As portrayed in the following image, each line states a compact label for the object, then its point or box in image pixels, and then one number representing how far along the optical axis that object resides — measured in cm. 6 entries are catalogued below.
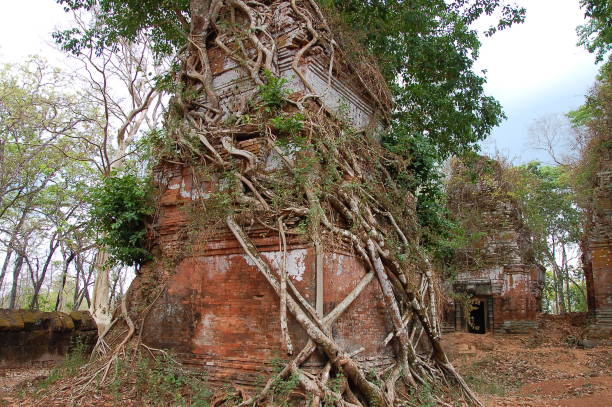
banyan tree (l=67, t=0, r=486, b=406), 536
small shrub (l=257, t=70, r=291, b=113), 634
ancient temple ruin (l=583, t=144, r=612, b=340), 1223
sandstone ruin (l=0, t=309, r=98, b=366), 843
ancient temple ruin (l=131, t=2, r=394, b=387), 544
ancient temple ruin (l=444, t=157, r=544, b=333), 1463
